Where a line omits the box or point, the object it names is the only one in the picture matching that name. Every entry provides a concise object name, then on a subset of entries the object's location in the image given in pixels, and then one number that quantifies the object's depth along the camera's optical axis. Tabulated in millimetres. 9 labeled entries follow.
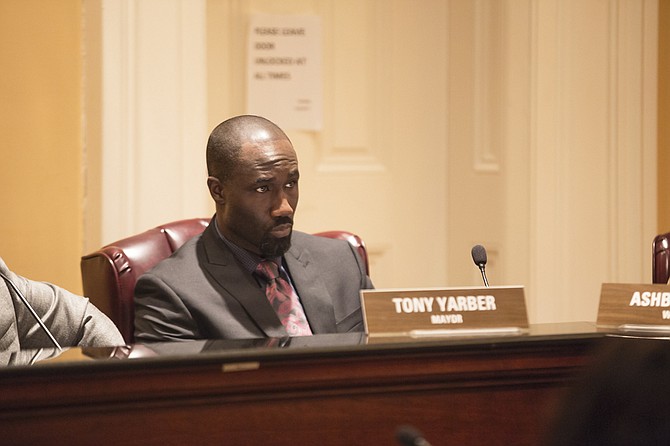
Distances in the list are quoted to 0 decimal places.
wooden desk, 3332
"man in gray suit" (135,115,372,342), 4957
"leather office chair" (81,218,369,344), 5273
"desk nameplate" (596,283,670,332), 4082
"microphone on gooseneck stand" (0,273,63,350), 4090
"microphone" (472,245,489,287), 4582
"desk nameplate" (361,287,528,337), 3904
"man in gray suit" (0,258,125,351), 4219
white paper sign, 8406
